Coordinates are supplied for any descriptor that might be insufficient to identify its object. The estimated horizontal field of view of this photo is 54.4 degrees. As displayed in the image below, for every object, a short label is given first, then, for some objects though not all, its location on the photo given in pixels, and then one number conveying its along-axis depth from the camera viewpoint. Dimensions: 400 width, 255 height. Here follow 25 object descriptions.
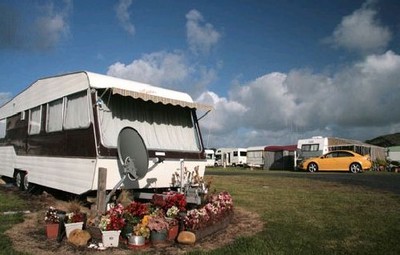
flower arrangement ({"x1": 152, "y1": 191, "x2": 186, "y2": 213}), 7.42
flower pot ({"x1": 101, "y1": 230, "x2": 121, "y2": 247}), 6.41
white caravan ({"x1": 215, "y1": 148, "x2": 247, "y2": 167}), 53.56
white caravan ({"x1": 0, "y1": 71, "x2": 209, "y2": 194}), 8.54
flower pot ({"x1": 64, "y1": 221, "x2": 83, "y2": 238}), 6.92
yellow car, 28.53
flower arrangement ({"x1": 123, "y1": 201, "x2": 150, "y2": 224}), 6.86
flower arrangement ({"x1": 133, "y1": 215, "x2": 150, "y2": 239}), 6.48
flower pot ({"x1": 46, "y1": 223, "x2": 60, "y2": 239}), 6.96
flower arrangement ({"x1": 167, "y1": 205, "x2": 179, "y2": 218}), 7.19
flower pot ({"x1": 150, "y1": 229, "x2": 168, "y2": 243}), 6.57
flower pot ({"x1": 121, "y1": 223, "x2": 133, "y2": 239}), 6.61
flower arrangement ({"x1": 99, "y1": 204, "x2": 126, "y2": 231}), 6.45
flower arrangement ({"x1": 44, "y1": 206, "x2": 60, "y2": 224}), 7.03
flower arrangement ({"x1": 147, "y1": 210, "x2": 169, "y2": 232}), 6.57
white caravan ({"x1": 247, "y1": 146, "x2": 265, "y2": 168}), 47.53
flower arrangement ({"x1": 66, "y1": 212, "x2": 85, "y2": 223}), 7.07
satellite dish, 8.12
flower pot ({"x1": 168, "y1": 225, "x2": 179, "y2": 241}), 6.78
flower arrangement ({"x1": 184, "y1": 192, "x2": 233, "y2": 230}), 6.88
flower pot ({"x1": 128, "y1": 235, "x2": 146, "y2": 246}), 6.38
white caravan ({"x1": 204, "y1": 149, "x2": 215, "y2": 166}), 49.34
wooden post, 7.79
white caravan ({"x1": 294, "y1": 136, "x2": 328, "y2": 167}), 36.88
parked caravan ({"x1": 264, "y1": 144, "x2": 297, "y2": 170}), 41.88
